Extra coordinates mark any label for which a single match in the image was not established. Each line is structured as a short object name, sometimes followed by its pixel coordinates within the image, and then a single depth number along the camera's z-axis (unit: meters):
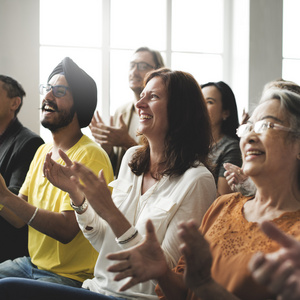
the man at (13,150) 2.52
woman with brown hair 1.47
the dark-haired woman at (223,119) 2.60
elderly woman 1.21
